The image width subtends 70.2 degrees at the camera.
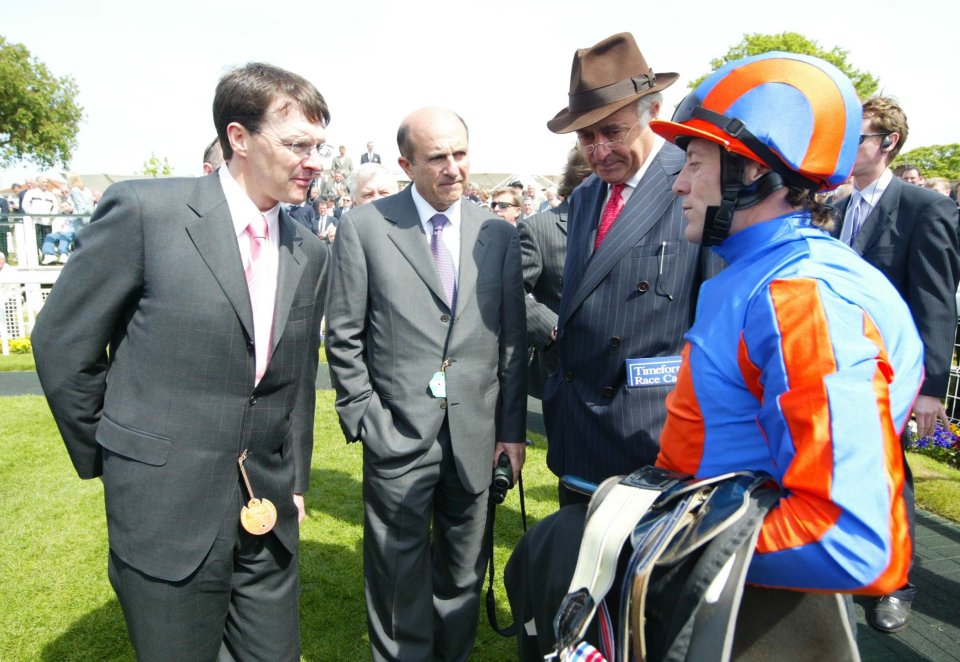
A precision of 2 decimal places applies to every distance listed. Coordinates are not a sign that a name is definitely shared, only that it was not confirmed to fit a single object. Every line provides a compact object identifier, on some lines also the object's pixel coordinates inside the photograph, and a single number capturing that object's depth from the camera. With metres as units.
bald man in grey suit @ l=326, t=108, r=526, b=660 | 3.02
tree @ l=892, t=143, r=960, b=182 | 36.23
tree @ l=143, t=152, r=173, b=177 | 50.72
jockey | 1.14
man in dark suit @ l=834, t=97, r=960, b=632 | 3.85
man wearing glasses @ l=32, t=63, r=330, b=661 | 2.09
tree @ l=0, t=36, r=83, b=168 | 39.31
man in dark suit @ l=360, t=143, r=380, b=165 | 20.09
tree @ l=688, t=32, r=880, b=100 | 39.09
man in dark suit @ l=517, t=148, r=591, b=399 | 3.38
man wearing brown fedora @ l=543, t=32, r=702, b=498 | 2.46
